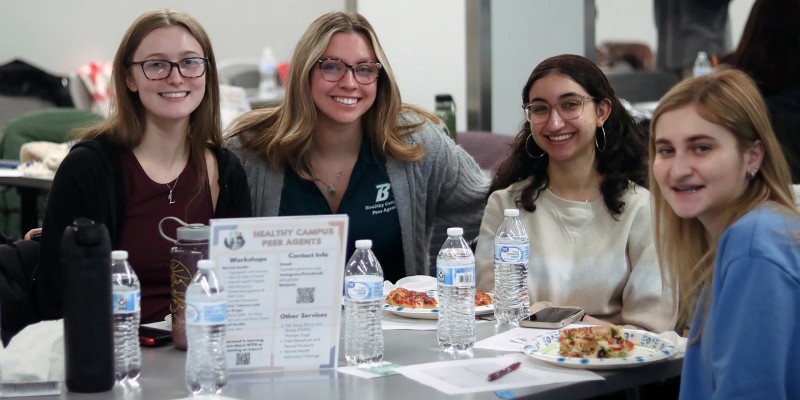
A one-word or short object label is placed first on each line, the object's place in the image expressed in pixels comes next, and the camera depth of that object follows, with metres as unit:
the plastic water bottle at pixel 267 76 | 7.41
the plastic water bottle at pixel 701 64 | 6.21
